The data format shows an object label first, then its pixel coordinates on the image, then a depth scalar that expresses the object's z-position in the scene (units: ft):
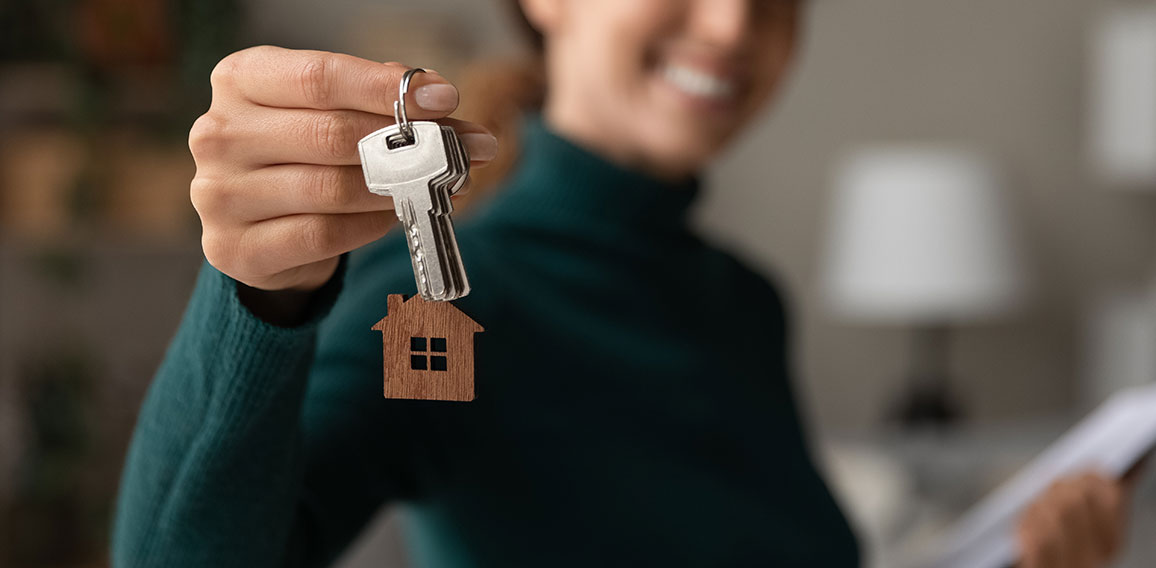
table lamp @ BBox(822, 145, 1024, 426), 6.50
